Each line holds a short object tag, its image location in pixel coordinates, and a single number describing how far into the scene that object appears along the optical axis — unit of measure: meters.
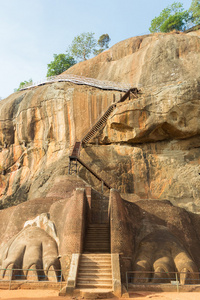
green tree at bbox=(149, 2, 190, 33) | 46.44
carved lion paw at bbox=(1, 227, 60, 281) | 11.58
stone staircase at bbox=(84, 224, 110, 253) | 13.09
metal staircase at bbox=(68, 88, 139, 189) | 22.89
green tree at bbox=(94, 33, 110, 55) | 55.88
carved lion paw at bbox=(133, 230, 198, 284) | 11.32
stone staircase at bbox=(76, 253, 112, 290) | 10.26
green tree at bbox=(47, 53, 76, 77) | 50.81
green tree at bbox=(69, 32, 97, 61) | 50.81
